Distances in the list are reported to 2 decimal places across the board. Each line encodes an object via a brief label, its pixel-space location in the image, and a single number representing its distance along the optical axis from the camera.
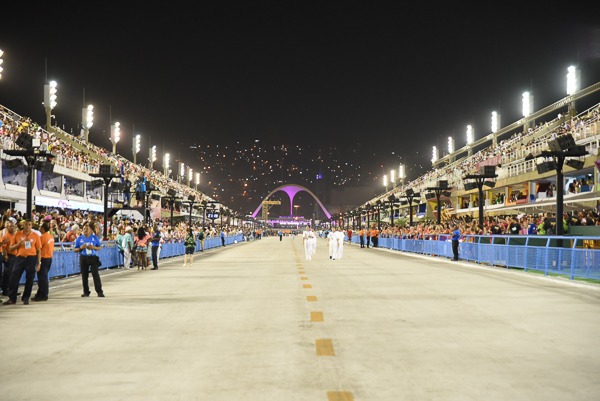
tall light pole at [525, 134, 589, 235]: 24.75
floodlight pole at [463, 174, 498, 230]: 35.47
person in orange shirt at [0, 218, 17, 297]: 14.83
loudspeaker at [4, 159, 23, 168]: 22.91
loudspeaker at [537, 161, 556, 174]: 25.36
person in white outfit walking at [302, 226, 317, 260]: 37.59
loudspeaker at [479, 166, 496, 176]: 35.50
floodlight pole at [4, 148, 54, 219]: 22.44
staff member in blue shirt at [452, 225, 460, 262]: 34.47
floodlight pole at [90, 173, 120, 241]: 32.00
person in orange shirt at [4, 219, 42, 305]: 14.33
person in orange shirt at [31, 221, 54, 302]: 14.93
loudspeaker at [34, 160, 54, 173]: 22.77
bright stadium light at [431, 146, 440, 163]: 146.80
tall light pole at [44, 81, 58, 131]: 65.81
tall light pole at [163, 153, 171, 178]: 126.94
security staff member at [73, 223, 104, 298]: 15.65
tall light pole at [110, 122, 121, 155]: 92.44
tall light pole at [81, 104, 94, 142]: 79.62
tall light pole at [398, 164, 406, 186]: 136.27
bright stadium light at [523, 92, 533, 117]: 88.44
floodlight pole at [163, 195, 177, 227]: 54.16
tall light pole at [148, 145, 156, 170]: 119.47
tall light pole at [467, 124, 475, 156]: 116.94
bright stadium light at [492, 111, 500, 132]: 104.71
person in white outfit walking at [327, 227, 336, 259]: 36.53
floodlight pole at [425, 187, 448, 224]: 47.40
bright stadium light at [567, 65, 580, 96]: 72.88
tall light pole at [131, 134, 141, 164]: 104.94
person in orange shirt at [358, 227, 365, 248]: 65.12
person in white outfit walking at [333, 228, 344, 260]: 36.56
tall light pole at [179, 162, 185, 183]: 143.12
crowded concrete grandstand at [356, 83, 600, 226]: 41.94
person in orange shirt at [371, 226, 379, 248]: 65.50
